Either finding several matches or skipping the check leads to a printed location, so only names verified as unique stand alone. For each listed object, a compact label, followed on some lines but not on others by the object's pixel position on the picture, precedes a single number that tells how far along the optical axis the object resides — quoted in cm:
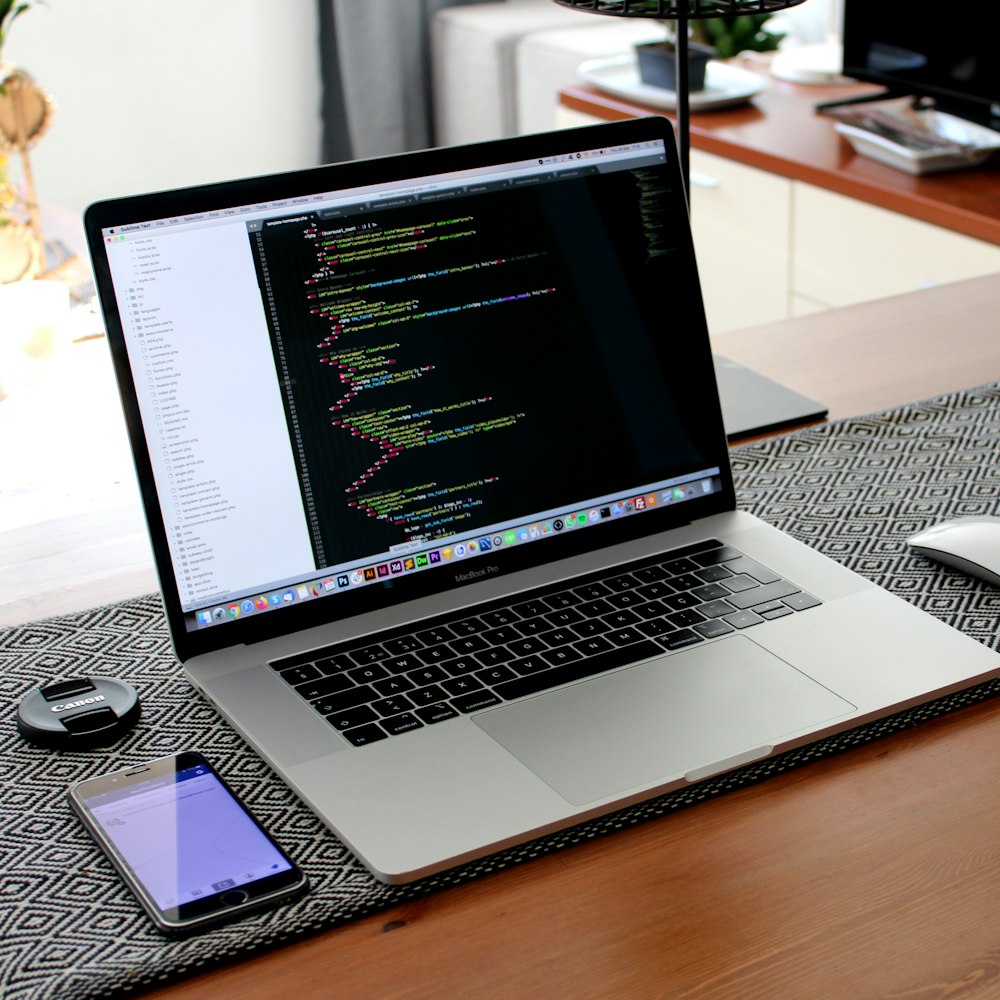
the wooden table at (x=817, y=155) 194
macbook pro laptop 72
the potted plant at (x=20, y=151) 187
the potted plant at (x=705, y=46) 249
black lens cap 74
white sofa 322
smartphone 61
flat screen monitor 210
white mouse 85
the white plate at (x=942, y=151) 205
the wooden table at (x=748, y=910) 58
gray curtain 358
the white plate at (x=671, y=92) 250
